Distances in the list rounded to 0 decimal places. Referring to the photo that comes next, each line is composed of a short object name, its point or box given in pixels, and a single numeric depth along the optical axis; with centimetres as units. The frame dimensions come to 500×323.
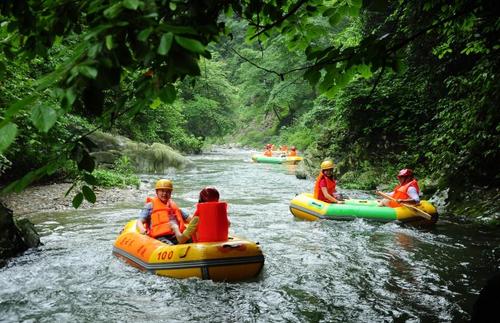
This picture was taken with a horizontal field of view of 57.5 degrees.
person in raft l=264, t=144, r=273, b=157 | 2698
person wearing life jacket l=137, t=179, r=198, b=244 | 660
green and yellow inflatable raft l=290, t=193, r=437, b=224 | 901
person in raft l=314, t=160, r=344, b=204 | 1008
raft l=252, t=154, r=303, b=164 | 2525
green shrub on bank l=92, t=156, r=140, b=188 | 1372
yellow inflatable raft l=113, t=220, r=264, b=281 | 560
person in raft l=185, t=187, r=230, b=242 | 577
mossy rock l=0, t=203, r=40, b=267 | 652
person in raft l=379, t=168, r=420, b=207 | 919
